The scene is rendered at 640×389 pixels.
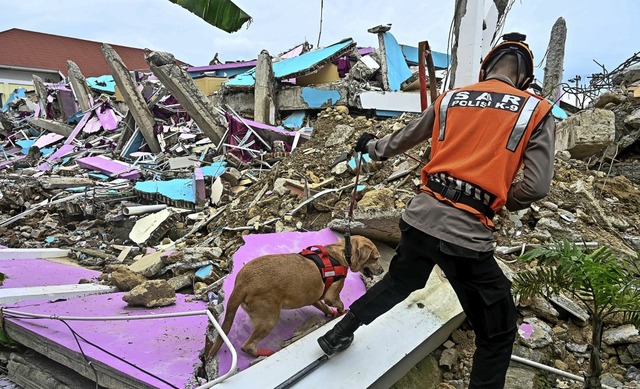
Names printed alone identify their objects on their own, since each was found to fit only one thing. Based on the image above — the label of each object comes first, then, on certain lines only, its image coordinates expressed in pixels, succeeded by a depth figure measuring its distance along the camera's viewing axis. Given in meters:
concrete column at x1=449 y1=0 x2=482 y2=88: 4.86
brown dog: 2.53
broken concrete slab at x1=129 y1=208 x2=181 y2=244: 6.90
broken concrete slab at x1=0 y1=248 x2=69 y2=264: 5.47
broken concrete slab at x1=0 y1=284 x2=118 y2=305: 3.72
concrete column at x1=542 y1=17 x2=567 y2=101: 8.74
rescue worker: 2.05
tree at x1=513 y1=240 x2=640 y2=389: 2.28
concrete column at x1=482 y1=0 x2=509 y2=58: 5.02
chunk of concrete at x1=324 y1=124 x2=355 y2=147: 6.66
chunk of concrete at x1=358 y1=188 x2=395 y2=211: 3.79
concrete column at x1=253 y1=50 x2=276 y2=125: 11.45
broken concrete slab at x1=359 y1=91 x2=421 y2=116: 9.78
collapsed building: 3.06
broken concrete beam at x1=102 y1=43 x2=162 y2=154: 11.70
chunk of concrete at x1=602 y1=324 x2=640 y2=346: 3.00
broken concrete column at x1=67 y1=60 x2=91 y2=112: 16.03
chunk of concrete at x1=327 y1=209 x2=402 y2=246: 3.68
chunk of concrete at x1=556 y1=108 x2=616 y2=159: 5.82
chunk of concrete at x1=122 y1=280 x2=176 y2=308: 3.58
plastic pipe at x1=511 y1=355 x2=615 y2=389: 2.71
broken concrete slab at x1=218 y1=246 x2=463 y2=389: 2.39
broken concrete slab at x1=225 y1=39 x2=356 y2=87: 11.65
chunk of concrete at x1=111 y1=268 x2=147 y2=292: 4.29
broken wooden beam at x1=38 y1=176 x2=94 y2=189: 9.32
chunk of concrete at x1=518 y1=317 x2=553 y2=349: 3.06
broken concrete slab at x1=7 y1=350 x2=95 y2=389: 2.94
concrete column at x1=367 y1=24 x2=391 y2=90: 10.82
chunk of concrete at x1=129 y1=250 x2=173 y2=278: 4.78
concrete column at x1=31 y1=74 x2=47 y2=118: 17.73
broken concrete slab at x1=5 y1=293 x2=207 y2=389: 2.55
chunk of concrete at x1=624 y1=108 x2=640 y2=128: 6.33
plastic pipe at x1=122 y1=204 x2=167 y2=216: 7.57
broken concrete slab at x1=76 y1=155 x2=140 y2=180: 9.96
